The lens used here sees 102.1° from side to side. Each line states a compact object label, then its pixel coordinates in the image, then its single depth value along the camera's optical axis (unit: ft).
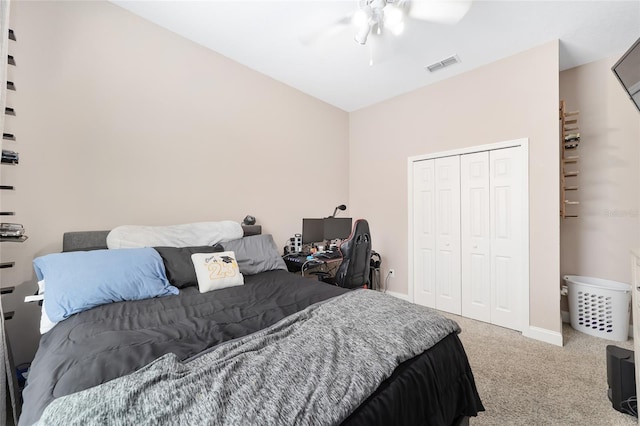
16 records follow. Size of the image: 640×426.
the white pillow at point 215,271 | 6.14
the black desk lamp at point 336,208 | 12.25
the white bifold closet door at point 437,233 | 10.50
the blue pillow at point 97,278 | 4.56
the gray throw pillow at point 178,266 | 6.10
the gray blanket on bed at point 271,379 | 2.16
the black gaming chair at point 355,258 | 8.71
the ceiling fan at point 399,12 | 6.20
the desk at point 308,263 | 9.37
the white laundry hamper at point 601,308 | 8.02
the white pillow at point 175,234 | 6.46
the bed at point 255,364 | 2.28
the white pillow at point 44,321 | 4.40
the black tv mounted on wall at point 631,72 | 4.65
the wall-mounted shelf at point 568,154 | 9.14
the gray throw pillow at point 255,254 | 7.75
